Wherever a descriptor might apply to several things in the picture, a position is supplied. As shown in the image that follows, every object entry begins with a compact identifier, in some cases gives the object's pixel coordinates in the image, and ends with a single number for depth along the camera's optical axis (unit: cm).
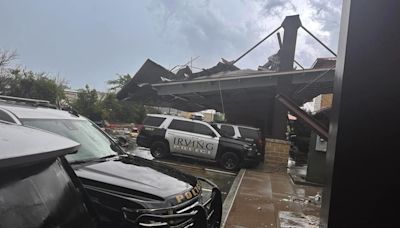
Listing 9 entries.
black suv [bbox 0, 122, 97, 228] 171
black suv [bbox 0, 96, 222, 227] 411
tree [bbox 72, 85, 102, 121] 4375
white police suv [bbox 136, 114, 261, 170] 1741
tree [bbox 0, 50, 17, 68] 4147
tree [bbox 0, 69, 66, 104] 3644
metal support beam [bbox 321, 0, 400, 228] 265
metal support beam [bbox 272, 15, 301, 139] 1895
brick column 1931
